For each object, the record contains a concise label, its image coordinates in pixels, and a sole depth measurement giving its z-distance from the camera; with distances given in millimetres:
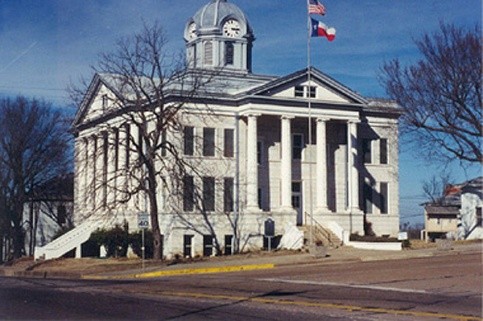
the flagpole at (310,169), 44888
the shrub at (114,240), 48188
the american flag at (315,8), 43625
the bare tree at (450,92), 46625
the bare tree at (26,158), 55562
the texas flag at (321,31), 44312
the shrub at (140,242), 47438
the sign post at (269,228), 48844
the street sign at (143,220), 36312
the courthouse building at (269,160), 49406
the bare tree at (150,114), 41625
